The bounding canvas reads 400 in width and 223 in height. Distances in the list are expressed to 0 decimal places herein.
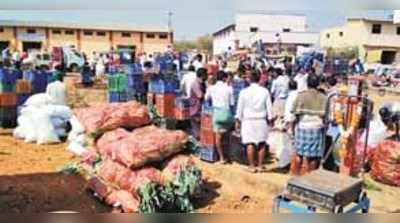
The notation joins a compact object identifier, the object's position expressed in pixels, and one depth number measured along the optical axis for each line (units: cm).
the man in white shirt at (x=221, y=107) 403
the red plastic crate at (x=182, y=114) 469
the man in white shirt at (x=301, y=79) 440
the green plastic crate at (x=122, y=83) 575
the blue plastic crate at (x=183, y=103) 479
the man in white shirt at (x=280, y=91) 535
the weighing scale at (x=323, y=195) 230
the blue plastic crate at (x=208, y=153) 420
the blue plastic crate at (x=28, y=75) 537
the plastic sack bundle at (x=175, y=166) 360
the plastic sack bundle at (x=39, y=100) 490
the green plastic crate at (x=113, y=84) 559
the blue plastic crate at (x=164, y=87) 505
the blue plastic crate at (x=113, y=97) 509
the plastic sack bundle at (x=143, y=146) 362
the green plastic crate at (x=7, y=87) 524
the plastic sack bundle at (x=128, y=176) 349
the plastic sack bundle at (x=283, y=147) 397
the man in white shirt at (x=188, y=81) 489
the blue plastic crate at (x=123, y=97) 531
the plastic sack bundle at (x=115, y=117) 407
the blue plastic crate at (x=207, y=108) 419
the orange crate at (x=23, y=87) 527
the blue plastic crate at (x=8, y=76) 514
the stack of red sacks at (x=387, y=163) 362
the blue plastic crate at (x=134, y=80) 592
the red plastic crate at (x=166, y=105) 481
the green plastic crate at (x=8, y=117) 507
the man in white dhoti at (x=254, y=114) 364
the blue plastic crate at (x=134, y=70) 643
